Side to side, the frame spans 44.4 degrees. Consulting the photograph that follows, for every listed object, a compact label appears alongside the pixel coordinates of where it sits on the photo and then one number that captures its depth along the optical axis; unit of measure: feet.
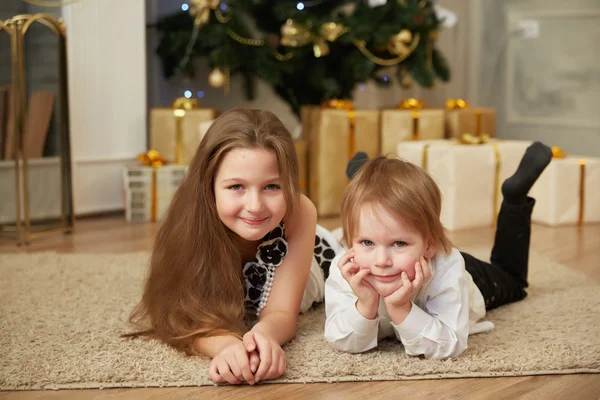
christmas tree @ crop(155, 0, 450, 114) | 9.35
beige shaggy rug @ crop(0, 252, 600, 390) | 3.94
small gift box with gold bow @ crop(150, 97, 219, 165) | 9.52
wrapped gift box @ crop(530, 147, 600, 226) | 8.91
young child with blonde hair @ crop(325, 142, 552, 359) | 3.89
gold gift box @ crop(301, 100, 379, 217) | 9.36
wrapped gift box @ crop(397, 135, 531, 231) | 8.55
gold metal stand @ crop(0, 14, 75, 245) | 7.48
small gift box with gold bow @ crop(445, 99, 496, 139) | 9.96
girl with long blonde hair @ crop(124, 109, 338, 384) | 4.10
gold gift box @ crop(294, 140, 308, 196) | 9.66
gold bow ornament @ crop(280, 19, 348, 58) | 9.27
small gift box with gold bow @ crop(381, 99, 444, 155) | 9.59
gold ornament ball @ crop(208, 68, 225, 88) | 9.59
